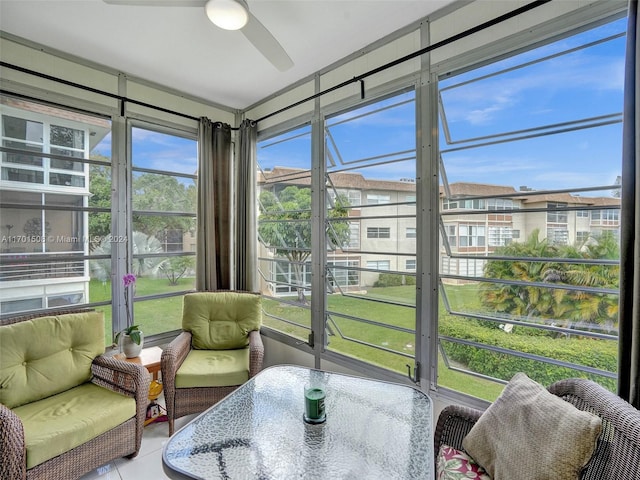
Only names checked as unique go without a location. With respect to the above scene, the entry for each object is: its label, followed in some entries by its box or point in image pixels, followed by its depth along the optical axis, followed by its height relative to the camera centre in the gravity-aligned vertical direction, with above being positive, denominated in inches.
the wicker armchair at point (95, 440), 55.7 -44.1
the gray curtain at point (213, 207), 125.8 +11.8
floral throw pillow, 47.8 -38.3
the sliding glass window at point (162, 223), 116.3 +4.5
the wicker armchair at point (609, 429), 37.2 -26.0
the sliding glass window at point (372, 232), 89.2 +1.0
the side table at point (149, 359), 90.6 -38.9
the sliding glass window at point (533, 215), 60.9 +4.8
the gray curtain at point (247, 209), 131.6 +11.2
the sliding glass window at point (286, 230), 119.1 +2.0
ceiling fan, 59.3 +45.4
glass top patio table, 44.3 -34.5
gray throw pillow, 40.2 -29.7
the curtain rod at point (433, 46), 65.8 +49.3
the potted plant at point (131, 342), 94.0 -33.6
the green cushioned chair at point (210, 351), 87.6 -38.8
